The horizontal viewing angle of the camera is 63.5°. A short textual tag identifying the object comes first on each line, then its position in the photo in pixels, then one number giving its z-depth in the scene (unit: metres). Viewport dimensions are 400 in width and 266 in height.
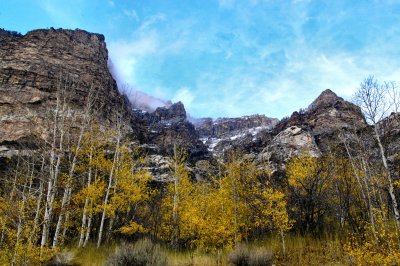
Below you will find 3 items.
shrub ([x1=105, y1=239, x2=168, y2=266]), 9.52
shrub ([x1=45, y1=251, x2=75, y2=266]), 12.80
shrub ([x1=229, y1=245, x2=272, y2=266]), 10.90
